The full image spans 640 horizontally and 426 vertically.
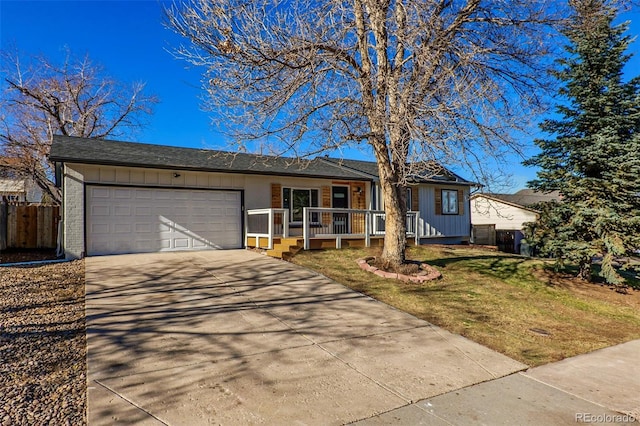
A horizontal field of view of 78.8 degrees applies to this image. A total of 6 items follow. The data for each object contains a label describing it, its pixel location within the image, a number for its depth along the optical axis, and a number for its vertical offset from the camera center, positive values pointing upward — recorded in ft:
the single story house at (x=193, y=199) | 34.55 +2.51
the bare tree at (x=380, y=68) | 24.50 +10.68
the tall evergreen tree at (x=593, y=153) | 29.71 +5.44
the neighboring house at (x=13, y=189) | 92.44 +8.58
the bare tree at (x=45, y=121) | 65.21 +18.76
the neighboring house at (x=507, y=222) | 64.64 -0.38
